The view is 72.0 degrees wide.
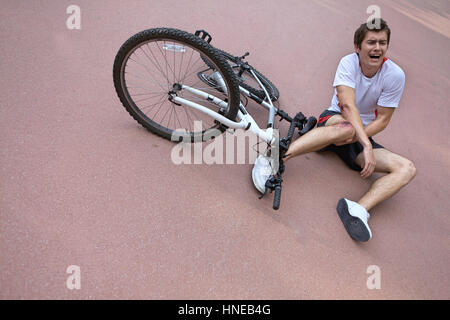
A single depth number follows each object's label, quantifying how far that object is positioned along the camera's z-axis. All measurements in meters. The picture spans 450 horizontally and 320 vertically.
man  1.97
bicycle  1.76
